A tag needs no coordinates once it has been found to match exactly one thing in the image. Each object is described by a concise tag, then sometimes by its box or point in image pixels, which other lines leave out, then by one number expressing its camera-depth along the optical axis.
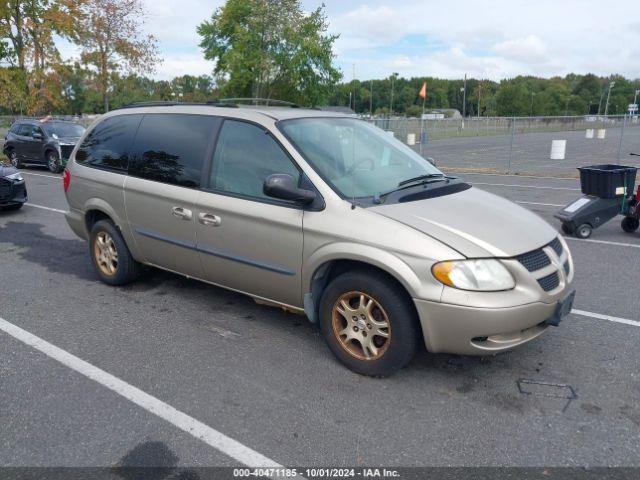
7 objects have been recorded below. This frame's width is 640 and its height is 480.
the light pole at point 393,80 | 117.91
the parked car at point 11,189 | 9.22
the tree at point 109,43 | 24.81
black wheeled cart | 7.30
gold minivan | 3.17
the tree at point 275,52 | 31.27
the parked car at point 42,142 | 15.96
